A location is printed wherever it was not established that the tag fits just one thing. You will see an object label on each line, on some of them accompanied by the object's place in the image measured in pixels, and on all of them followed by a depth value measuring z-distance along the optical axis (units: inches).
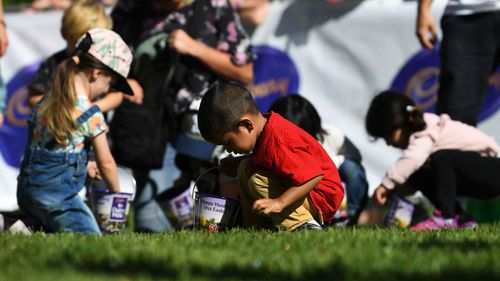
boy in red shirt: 412.8
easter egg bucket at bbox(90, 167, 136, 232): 508.1
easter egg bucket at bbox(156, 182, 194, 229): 578.2
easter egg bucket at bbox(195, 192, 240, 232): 426.9
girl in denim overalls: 478.3
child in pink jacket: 553.2
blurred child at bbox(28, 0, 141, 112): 576.4
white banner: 653.9
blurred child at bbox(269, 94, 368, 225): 556.1
